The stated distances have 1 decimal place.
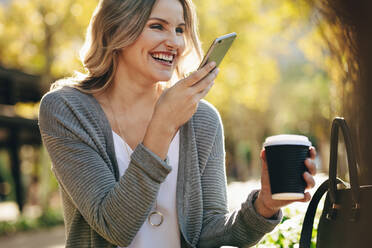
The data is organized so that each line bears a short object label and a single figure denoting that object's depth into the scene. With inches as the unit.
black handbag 64.3
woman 79.5
